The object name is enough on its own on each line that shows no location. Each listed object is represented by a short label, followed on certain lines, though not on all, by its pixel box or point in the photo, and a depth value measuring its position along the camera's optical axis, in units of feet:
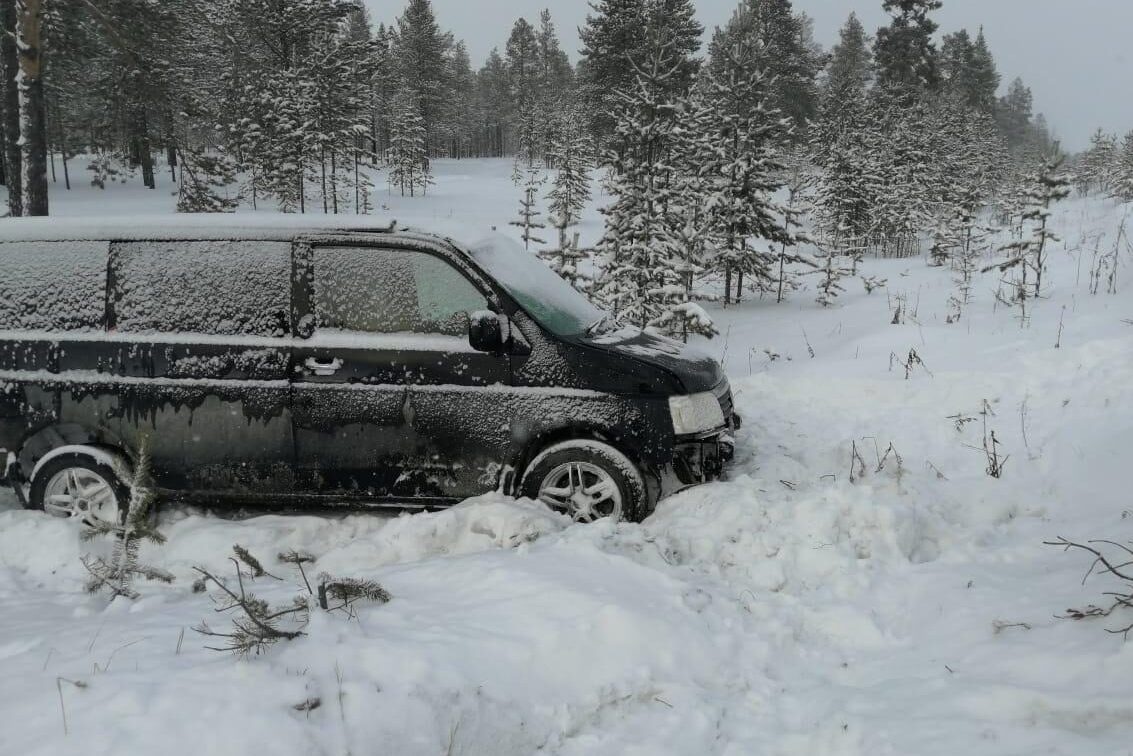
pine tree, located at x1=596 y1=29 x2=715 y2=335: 44.75
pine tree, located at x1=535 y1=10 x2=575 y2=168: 216.95
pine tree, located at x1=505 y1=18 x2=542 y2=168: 220.23
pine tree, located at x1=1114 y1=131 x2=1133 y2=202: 111.75
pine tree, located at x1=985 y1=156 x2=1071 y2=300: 43.80
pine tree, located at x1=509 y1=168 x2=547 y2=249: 44.06
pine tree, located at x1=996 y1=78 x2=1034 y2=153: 270.59
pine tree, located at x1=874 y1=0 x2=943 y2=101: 149.18
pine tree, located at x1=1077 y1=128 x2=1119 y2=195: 161.78
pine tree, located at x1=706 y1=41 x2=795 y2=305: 62.69
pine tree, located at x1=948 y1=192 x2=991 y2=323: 42.11
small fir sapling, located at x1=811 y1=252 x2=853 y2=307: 62.69
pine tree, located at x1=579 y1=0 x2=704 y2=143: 122.01
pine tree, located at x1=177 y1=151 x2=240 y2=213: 35.17
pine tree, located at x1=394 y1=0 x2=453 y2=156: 186.91
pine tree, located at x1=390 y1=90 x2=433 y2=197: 154.51
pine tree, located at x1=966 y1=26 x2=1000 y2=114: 194.08
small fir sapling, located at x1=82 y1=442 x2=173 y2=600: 10.30
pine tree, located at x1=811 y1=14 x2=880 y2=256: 108.58
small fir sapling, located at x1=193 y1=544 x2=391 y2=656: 8.38
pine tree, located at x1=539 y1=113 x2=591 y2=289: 130.47
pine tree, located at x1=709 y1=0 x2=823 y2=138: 133.80
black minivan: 14.38
